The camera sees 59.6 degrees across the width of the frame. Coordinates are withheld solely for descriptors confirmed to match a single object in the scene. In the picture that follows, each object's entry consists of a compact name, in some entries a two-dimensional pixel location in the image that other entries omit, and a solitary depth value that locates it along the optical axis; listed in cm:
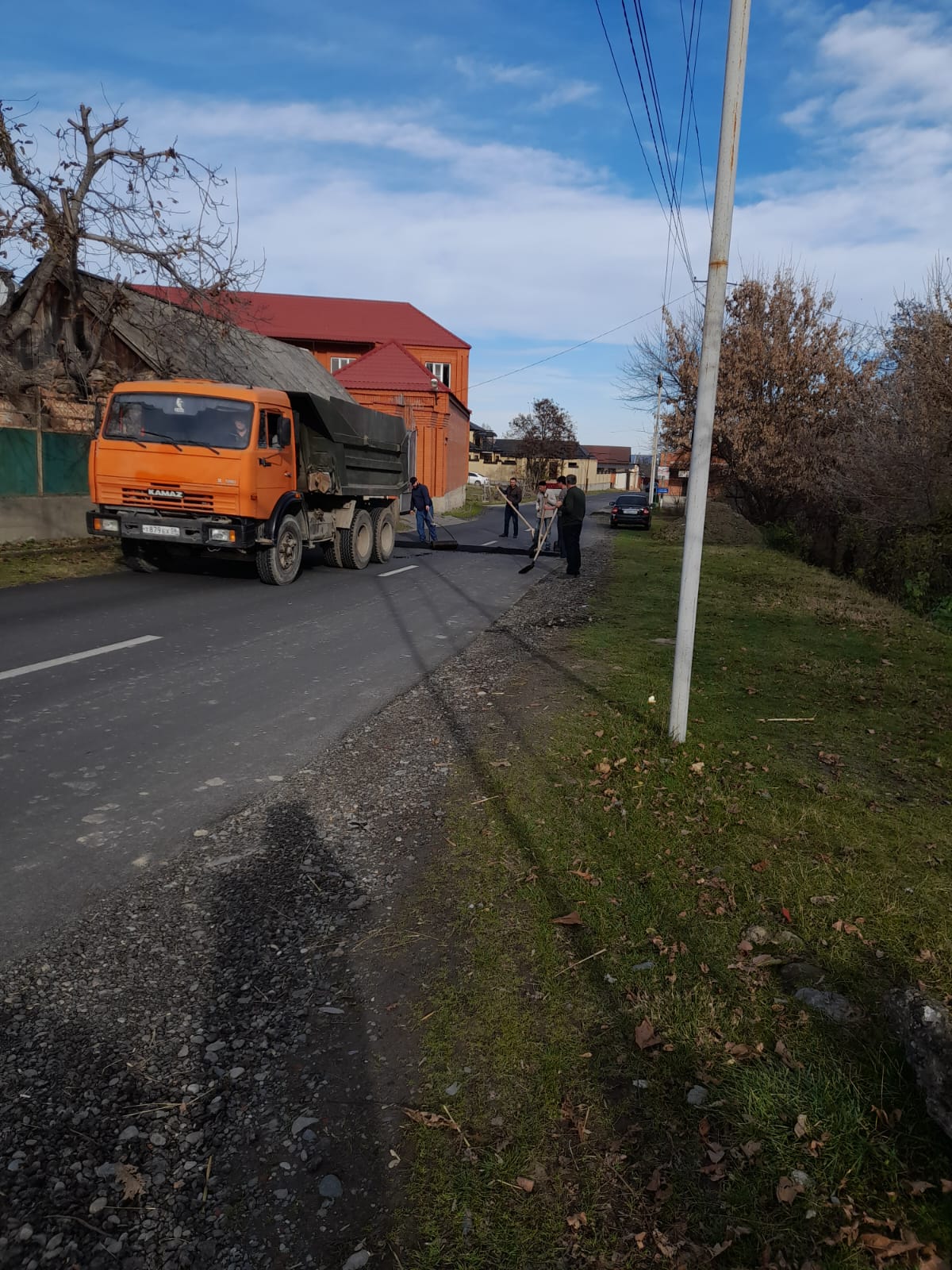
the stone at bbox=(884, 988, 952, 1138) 232
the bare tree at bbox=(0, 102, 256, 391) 1648
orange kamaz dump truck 1188
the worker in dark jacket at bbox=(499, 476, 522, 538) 2419
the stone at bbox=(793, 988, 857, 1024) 293
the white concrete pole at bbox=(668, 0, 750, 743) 496
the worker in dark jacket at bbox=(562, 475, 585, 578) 1600
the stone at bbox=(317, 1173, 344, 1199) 221
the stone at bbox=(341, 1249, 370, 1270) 202
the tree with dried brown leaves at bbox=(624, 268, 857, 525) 3216
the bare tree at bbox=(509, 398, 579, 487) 8344
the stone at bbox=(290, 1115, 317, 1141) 241
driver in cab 1198
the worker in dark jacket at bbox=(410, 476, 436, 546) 2223
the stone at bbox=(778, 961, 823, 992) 313
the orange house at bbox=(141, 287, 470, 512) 3891
